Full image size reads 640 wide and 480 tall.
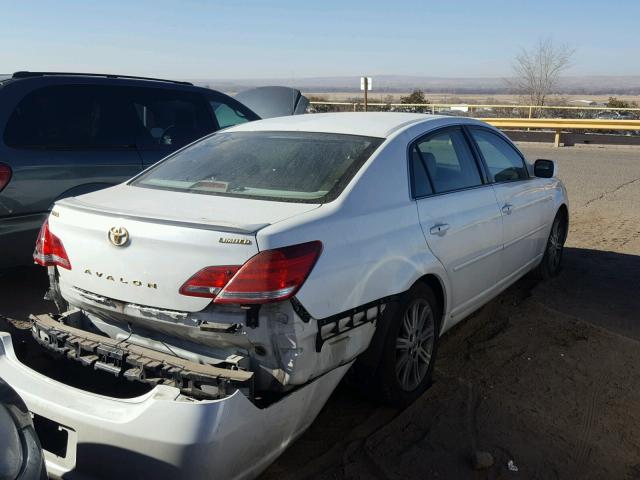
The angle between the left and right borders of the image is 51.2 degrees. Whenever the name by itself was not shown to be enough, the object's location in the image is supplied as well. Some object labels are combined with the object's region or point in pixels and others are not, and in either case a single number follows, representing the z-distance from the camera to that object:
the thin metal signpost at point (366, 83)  17.43
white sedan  2.69
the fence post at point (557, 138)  21.42
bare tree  40.34
